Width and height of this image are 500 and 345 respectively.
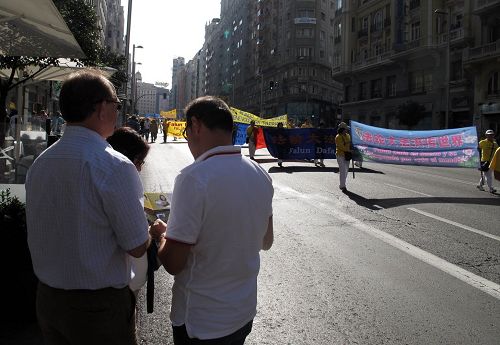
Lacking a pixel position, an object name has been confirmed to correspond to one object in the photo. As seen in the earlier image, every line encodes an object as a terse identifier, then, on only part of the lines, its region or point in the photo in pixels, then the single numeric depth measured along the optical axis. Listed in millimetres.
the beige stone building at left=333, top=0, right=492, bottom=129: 40531
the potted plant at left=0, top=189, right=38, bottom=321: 3691
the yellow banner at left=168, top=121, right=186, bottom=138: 34400
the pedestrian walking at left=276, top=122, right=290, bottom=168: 18938
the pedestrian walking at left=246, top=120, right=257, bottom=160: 20609
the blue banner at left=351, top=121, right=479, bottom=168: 12078
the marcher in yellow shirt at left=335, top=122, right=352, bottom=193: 12131
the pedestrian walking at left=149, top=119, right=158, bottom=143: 33000
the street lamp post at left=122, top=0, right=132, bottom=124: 27719
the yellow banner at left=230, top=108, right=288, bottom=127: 29950
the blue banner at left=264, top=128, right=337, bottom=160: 19000
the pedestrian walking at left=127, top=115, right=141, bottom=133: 19859
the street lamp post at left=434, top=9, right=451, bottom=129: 35344
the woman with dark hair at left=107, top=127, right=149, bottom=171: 2611
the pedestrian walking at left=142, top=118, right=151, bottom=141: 31323
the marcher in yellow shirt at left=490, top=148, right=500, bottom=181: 11312
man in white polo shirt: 1910
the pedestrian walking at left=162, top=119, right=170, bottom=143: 33656
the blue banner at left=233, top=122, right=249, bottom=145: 26762
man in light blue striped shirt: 1817
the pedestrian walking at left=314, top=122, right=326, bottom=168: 18914
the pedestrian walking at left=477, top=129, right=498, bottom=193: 13047
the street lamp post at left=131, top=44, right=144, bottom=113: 54400
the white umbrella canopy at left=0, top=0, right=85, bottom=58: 5367
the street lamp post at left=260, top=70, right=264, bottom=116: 87812
